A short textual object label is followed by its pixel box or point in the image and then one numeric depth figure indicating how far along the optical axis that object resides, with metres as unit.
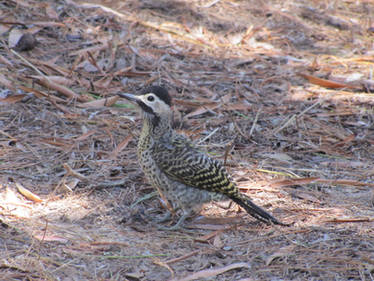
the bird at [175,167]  9.36
